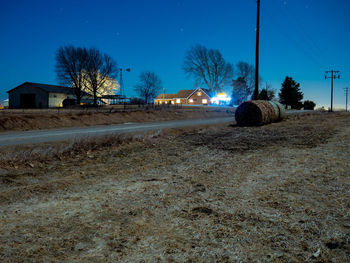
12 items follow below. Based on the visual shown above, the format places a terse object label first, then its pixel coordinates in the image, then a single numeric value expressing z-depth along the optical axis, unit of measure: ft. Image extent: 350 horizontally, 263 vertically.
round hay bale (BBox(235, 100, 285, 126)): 46.85
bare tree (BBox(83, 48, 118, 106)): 167.63
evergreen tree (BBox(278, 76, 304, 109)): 244.01
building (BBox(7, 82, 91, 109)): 170.60
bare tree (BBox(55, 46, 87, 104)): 165.37
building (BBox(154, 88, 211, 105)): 260.42
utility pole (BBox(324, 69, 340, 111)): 217.77
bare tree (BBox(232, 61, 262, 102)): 252.83
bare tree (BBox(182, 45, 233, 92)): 205.57
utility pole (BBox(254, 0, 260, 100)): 69.92
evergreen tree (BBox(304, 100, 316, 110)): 269.23
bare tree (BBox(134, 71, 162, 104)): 233.55
